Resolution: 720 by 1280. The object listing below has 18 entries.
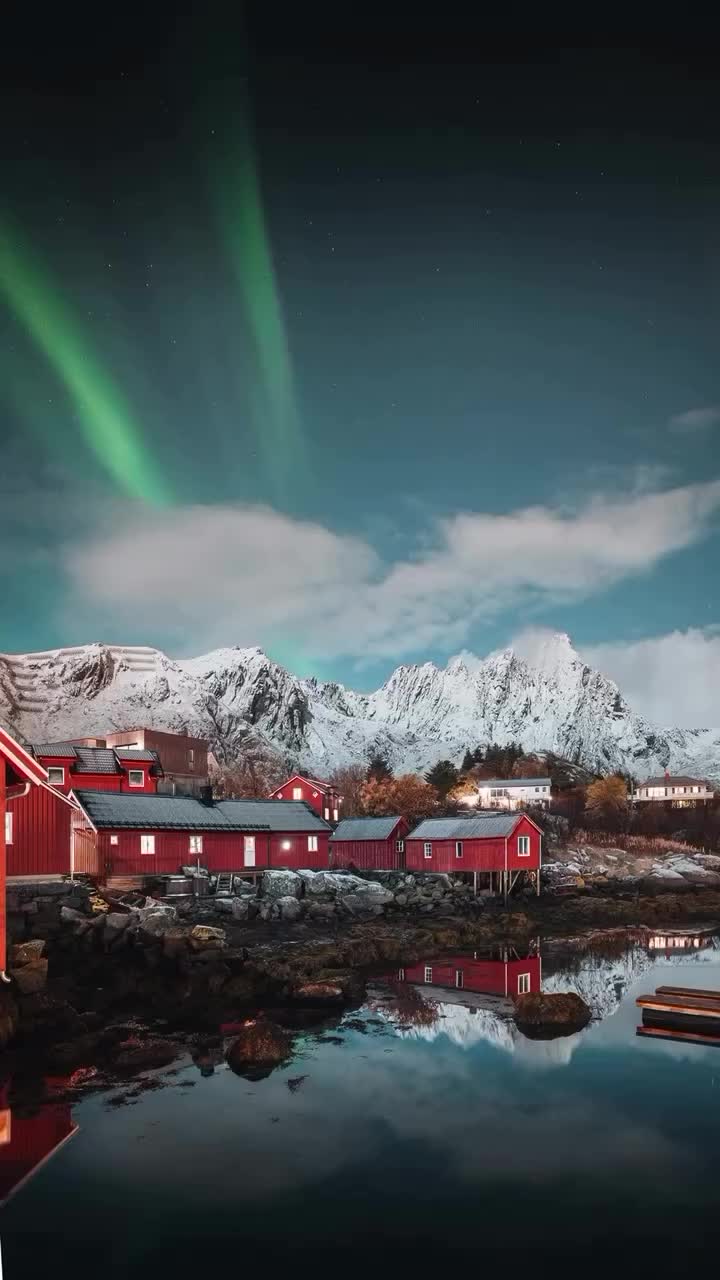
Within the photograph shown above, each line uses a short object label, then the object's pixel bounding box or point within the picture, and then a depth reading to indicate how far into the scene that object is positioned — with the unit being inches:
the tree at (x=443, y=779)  4015.8
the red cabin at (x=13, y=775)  714.2
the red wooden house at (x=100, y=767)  2201.0
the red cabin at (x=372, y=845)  2477.9
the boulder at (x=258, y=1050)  692.1
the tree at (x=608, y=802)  4446.4
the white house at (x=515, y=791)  4717.0
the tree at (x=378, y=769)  4985.2
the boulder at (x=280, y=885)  1899.6
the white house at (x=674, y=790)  5816.9
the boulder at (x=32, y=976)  880.8
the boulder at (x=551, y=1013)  844.6
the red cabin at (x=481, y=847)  2284.7
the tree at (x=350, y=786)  4220.0
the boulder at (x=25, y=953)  959.6
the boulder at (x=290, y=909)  1747.0
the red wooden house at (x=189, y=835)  1838.1
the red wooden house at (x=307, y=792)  3046.3
